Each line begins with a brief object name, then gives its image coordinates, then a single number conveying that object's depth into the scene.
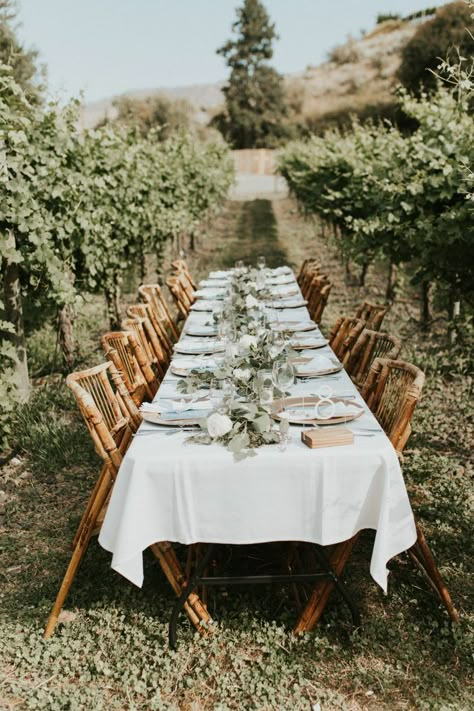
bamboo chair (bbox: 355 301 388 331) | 3.72
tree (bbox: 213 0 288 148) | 50.34
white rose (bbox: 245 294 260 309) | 4.18
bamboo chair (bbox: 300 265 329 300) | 5.32
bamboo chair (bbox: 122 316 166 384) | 3.79
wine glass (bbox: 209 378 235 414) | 2.48
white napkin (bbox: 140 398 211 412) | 2.64
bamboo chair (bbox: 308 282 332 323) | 5.11
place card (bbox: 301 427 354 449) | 2.29
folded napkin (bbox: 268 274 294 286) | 5.79
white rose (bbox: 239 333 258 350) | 3.07
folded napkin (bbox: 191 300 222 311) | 4.86
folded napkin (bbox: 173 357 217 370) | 3.26
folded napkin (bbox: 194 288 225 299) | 5.35
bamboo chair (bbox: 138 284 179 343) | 4.89
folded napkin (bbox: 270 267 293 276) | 6.27
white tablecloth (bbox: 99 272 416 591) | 2.28
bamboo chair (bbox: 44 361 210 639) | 2.54
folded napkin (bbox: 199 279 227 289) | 5.84
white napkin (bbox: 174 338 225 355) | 3.59
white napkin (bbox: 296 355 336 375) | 3.08
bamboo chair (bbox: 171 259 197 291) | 6.25
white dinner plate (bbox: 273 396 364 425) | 2.48
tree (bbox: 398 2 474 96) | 29.43
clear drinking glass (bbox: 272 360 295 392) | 2.60
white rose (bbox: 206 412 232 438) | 2.28
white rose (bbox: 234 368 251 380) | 2.63
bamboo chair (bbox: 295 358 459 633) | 2.50
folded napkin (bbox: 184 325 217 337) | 4.03
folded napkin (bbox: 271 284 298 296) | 5.23
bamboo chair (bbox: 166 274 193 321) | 5.47
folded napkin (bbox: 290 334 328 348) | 3.56
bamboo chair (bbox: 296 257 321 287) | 6.27
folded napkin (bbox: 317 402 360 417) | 2.52
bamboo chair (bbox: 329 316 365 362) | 3.55
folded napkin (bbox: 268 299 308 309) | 4.80
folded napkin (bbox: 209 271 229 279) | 6.39
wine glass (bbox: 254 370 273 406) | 2.53
